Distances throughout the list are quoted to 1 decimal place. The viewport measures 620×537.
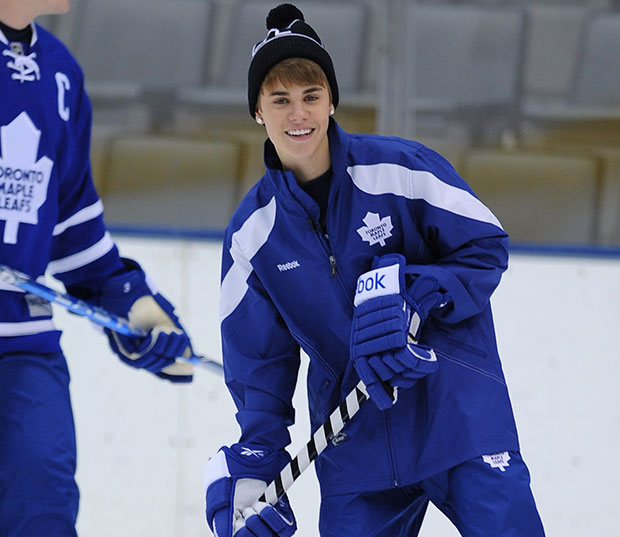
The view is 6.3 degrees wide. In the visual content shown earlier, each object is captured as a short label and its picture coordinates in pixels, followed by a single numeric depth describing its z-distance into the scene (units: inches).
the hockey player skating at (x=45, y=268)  441.4
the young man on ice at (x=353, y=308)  433.2
